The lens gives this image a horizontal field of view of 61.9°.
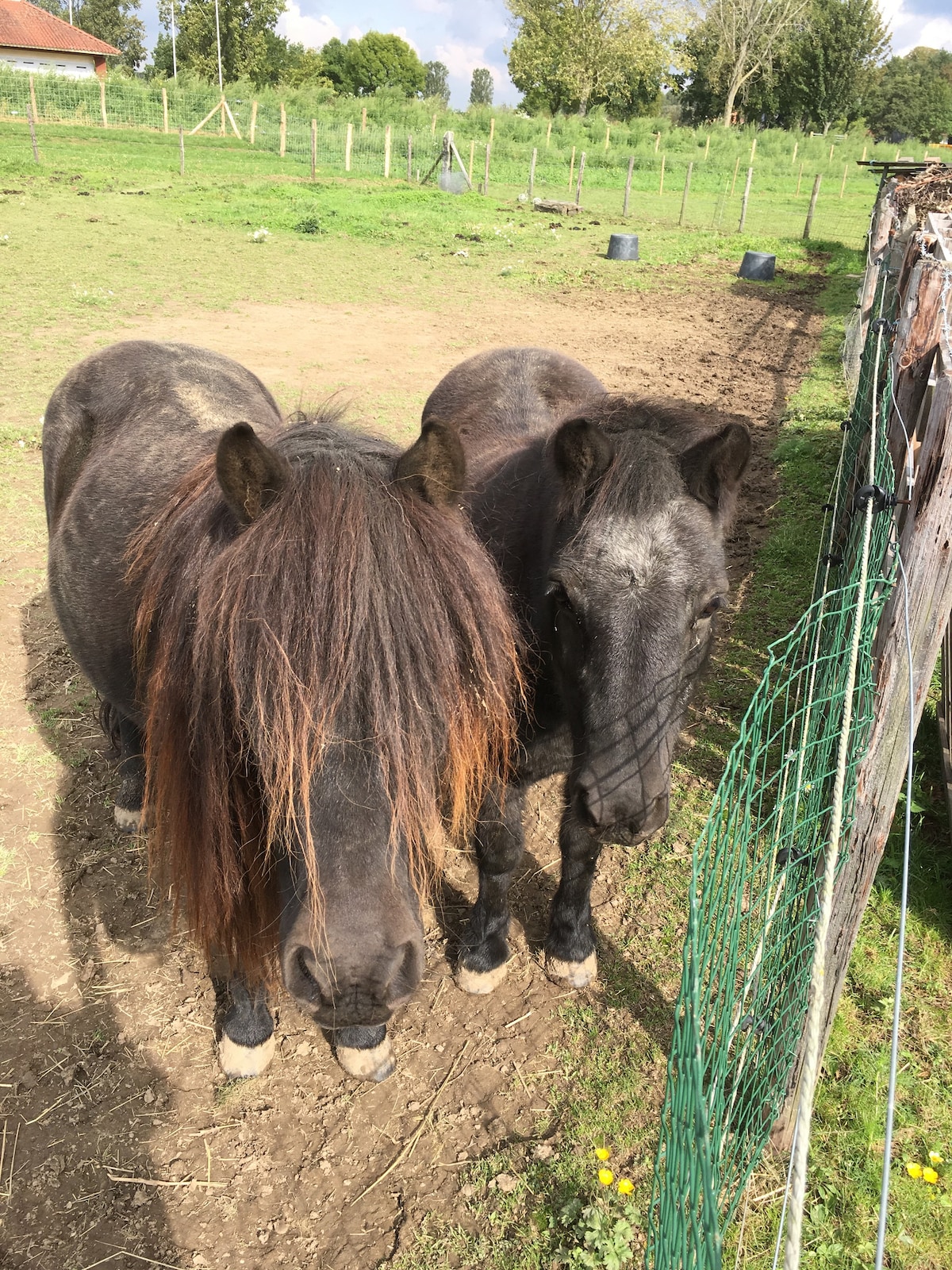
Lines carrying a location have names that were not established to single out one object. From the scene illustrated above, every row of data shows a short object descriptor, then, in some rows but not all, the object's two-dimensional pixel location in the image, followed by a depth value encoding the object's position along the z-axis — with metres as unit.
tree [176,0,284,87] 53.03
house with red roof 50.00
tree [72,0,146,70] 72.94
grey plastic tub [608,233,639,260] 16.09
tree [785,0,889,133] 50.97
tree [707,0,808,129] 46.03
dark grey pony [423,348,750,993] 2.15
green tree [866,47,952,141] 64.75
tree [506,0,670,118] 46.38
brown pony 1.53
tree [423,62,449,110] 96.12
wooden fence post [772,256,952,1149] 1.98
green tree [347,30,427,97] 68.75
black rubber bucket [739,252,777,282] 14.87
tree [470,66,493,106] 113.88
